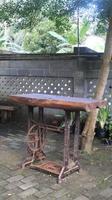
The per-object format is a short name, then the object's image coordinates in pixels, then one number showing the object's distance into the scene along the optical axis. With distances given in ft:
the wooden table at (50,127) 8.88
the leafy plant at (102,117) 13.23
